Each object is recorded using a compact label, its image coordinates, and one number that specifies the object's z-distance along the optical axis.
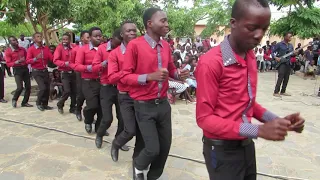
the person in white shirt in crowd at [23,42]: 13.85
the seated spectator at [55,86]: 8.23
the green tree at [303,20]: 14.09
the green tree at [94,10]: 7.15
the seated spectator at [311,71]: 13.16
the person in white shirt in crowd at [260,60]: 15.90
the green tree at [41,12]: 7.11
